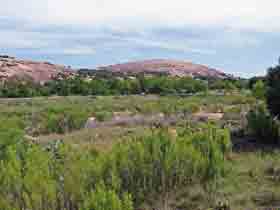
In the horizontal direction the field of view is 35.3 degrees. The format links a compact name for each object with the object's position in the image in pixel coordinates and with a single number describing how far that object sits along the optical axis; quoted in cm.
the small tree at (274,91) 1747
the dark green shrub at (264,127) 1745
